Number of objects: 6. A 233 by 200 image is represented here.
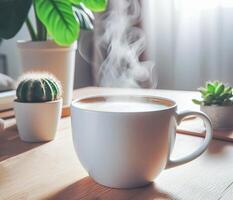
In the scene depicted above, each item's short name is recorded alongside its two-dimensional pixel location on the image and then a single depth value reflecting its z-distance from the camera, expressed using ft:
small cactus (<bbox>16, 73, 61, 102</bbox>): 1.90
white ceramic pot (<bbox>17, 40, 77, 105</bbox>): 2.49
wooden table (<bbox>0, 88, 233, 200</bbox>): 1.22
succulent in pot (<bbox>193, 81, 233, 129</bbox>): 2.08
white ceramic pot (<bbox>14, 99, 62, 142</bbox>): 1.90
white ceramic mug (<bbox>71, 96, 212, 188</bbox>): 1.18
